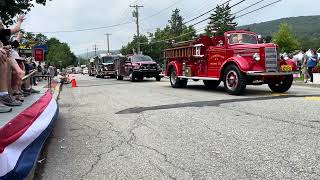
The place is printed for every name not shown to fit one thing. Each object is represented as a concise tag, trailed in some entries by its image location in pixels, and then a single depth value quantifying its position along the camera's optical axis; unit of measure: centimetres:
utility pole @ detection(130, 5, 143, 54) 4122
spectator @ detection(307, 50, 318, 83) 1325
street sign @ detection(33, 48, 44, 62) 1904
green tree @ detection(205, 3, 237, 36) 3712
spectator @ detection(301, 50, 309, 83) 1347
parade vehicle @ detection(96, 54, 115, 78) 2555
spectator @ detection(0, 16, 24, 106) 423
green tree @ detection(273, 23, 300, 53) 5713
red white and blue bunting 253
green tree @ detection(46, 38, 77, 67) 8437
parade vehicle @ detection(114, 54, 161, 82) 1801
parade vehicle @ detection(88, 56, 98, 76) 3084
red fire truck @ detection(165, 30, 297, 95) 903
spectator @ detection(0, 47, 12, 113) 414
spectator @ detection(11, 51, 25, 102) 485
